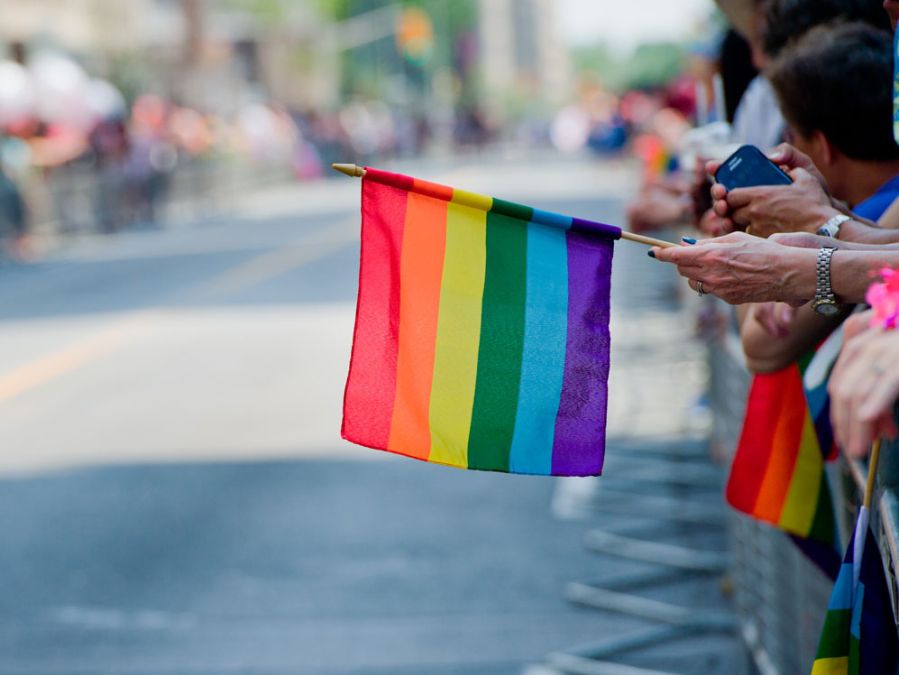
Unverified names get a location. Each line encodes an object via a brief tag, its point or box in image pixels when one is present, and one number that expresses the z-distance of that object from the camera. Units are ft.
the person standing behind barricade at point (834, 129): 21.74
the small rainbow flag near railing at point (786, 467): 23.56
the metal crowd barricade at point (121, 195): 172.76
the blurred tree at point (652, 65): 184.50
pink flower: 13.76
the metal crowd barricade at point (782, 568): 16.97
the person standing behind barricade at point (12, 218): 154.10
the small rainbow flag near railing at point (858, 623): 16.65
